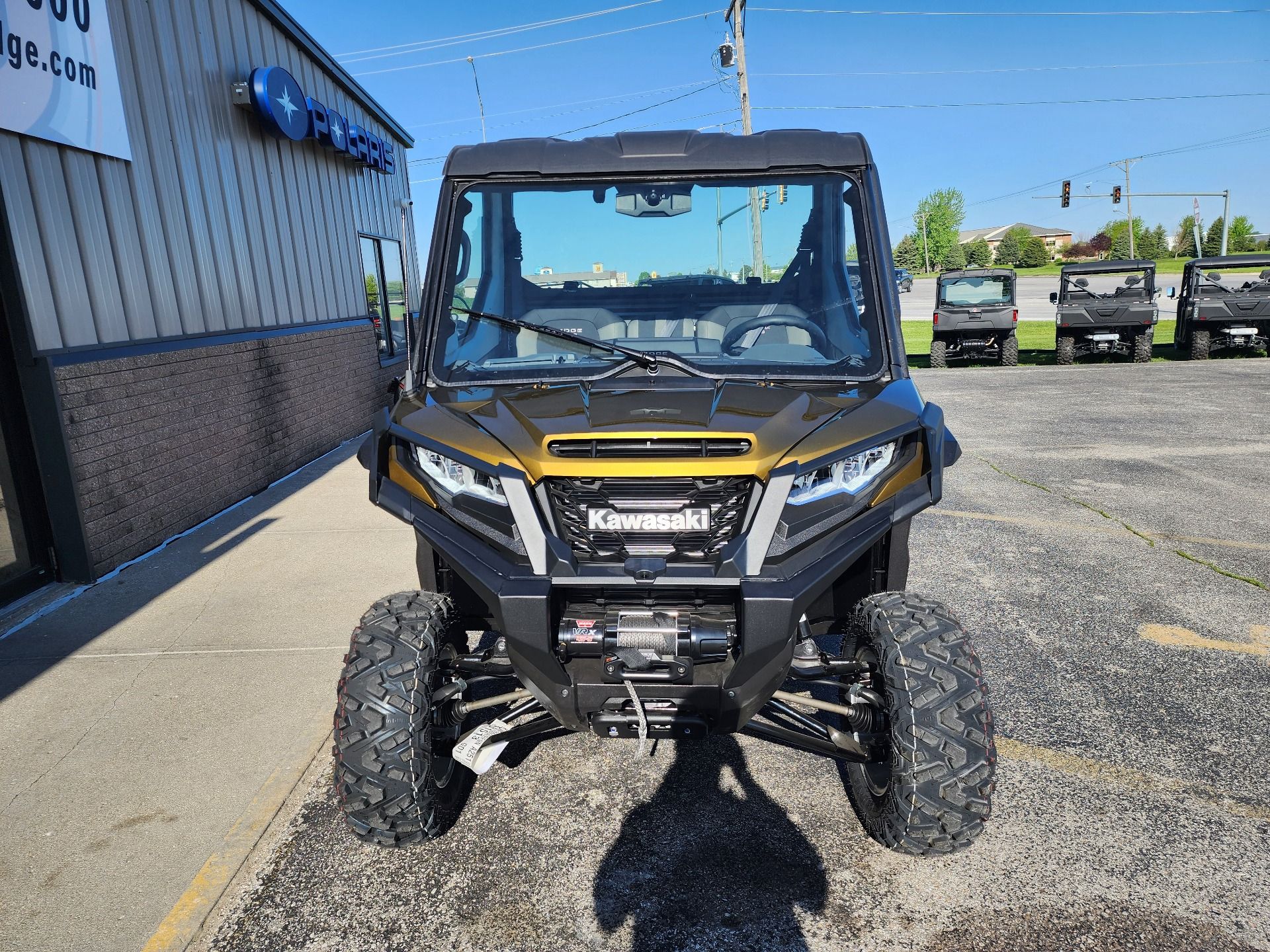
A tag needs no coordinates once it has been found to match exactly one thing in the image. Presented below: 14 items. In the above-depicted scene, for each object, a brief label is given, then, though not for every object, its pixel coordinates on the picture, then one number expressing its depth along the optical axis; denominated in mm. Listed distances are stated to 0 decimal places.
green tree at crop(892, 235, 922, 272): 132000
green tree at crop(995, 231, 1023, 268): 118688
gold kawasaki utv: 2578
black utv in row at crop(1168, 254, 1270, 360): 17938
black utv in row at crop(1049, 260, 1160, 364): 18234
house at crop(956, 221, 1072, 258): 175375
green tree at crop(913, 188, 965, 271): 135875
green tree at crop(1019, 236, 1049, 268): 121312
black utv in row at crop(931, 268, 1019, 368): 19031
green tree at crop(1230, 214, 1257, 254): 96750
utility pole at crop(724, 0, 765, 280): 26391
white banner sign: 5148
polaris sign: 8656
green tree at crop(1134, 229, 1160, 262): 111312
